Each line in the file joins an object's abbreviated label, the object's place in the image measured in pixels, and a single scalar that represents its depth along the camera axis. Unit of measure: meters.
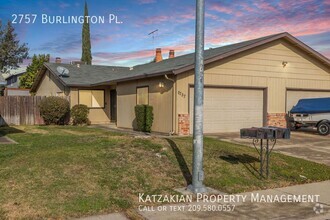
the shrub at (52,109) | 20.73
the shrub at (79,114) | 21.62
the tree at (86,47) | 41.75
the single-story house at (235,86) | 15.23
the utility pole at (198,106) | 6.54
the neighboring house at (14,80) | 57.53
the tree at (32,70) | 40.84
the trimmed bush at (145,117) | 16.58
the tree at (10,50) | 28.44
